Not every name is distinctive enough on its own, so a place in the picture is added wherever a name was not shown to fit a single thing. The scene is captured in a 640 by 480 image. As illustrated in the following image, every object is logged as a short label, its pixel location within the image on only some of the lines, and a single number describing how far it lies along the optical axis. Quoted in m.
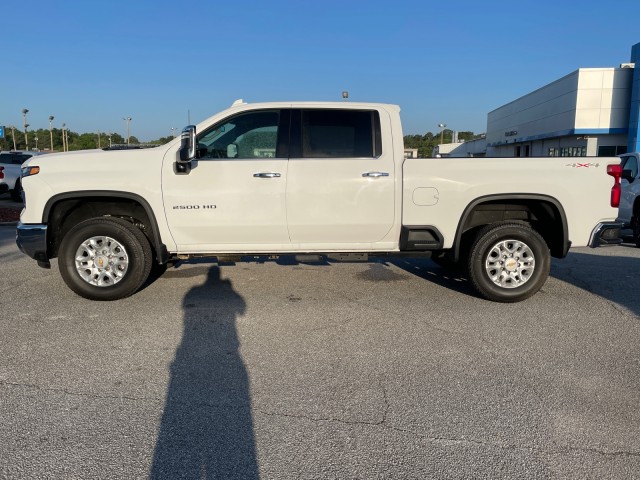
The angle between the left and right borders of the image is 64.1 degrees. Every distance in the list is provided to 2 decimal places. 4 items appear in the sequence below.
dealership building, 26.44
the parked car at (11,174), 18.28
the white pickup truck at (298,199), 5.51
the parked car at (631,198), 10.01
